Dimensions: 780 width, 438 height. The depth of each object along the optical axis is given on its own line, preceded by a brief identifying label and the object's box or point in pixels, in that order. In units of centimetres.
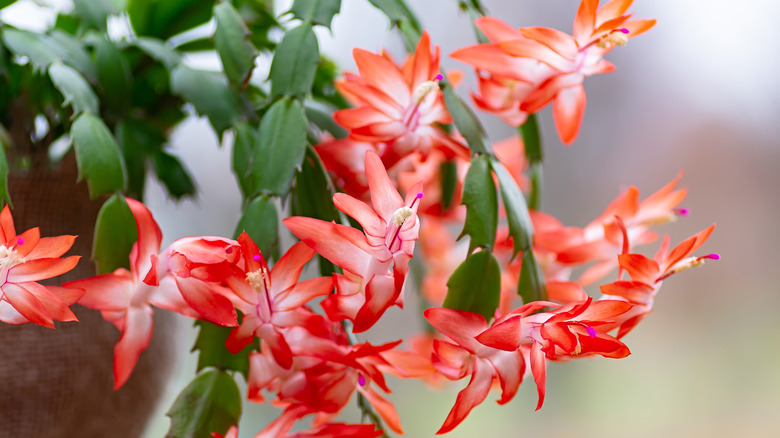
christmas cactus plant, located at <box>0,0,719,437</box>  115
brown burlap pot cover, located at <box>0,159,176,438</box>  122
